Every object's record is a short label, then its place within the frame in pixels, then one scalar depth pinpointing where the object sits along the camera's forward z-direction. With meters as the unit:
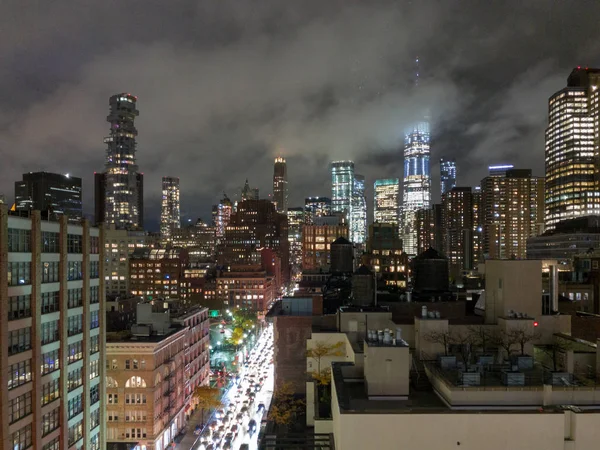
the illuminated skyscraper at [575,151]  180.38
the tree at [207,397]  61.61
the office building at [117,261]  169.25
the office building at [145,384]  51.34
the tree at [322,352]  40.31
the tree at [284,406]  35.28
